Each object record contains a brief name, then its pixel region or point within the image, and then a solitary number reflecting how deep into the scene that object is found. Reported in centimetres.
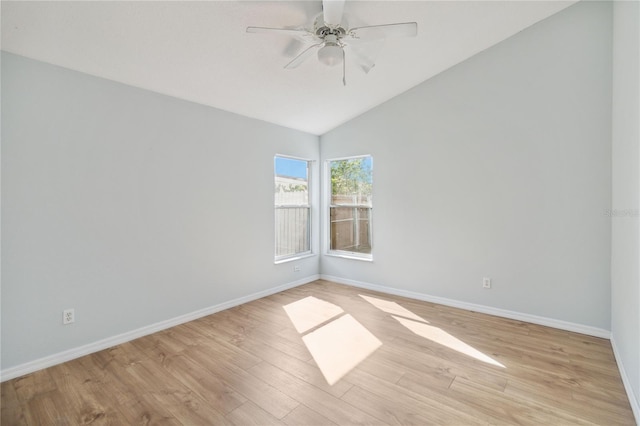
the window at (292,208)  442
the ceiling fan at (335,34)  197
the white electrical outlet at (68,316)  244
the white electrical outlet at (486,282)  341
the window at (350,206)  450
